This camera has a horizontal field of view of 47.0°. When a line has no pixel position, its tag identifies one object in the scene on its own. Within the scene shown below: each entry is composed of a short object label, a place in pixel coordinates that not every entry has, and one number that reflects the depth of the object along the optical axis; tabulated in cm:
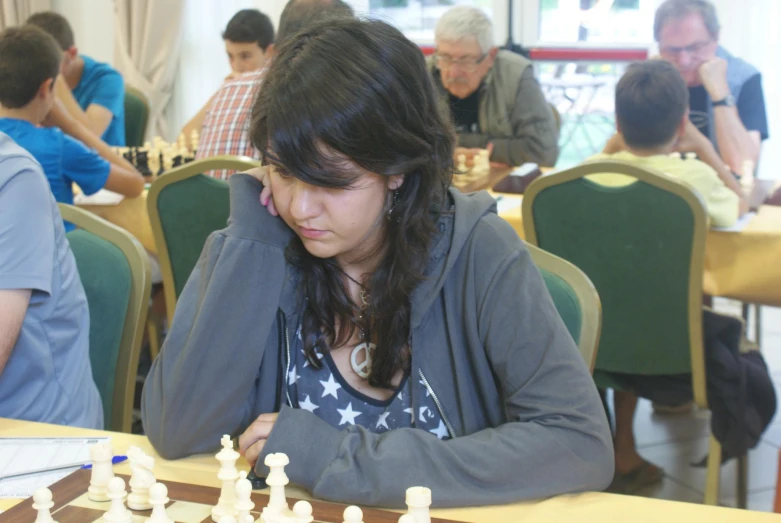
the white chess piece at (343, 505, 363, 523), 89
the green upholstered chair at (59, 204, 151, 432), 174
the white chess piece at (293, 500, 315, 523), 91
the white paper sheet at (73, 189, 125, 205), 336
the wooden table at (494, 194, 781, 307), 264
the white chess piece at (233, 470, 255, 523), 94
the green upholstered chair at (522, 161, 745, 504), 235
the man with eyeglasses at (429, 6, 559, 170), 394
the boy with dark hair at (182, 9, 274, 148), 416
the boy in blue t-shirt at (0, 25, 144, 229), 260
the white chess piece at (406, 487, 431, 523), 92
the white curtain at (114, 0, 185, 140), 612
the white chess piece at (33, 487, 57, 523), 93
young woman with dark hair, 111
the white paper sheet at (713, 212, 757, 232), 266
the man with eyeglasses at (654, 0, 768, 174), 369
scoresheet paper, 112
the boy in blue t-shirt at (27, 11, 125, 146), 448
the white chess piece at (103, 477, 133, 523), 95
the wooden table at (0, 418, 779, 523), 103
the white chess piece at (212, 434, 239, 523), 98
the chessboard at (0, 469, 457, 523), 99
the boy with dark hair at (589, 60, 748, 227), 271
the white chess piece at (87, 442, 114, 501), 104
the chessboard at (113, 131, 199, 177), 372
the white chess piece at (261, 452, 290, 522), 97
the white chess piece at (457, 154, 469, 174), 342
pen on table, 115
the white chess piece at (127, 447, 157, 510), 102
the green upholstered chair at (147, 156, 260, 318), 271
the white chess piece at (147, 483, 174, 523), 93
